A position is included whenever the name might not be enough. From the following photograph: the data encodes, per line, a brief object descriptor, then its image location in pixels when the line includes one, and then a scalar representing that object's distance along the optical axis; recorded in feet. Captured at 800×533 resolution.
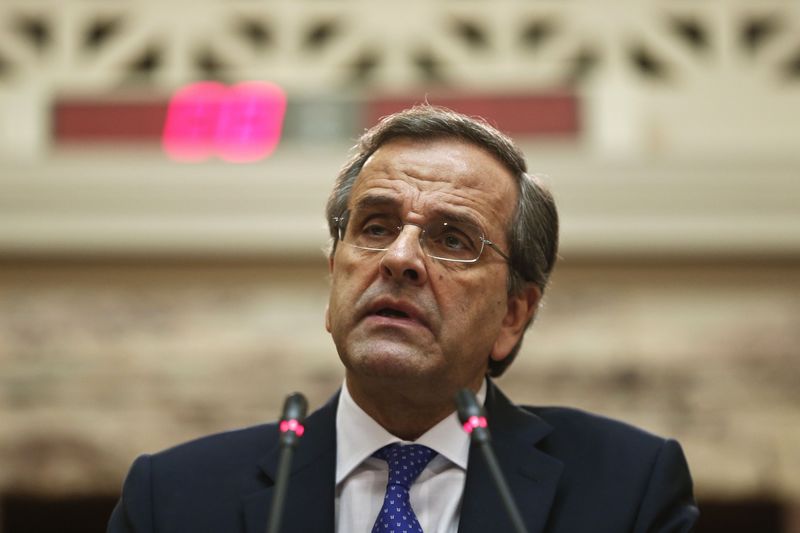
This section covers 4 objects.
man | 9.88
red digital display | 13.50
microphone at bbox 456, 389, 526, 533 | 9.36
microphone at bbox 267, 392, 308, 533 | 9.33
